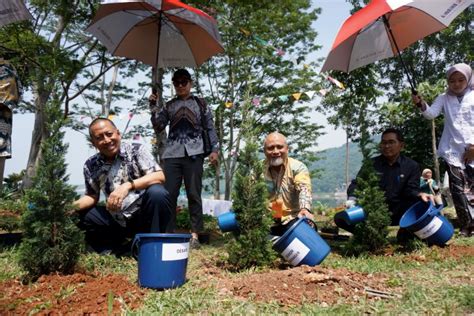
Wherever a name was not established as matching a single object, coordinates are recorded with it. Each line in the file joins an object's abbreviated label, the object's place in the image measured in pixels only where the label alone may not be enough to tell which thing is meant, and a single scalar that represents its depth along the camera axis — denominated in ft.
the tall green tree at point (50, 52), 21.63
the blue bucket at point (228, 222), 10.21
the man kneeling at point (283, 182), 11.36
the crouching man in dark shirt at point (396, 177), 12.92
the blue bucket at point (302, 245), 9.70
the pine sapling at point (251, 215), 10.02
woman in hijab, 14.12
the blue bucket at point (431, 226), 11.72
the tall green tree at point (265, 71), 40.04
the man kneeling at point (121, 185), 10.61
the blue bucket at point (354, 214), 11.36
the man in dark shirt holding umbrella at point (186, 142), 13.43
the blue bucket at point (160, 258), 8.26
